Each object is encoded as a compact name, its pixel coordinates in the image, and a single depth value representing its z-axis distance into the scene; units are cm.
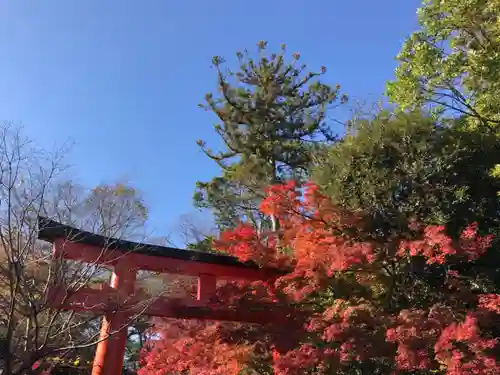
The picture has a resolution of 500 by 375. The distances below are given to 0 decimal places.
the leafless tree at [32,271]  484
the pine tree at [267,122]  1683
